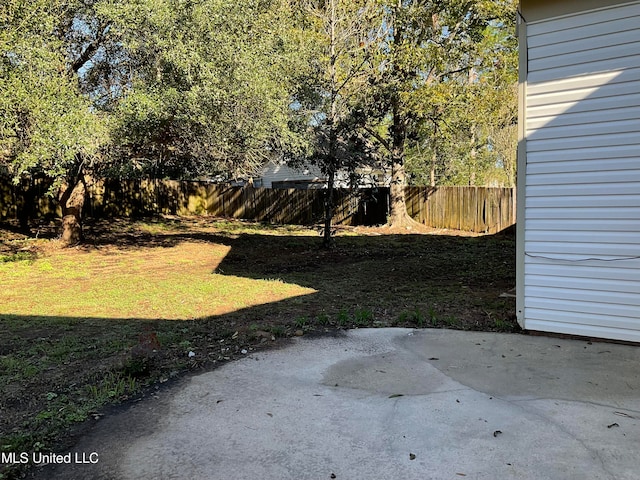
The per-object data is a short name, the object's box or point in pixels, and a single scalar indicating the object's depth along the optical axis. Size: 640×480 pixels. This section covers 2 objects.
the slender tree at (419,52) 11.91
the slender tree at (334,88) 9.45
